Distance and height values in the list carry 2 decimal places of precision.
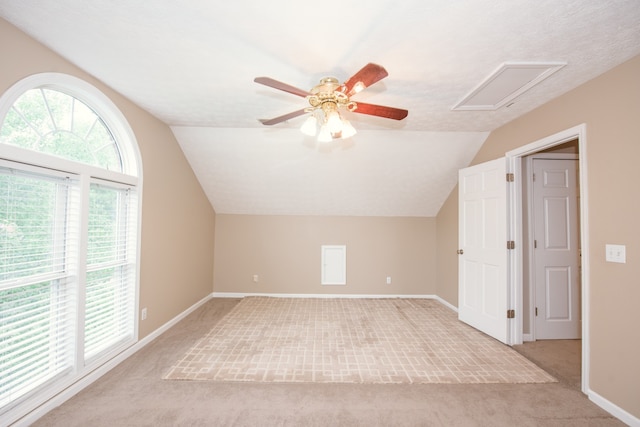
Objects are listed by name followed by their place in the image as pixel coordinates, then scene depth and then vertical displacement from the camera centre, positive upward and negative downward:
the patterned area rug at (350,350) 2.40 -1.28
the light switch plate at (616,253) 1.94 -0.18
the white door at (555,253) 3.19 -0.30
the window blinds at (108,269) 2.36 -0.43
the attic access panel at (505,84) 2.04 +1.18
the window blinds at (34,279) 1.73 -0.39
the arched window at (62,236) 1.75 -0.11
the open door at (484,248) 3.09 -0.26
